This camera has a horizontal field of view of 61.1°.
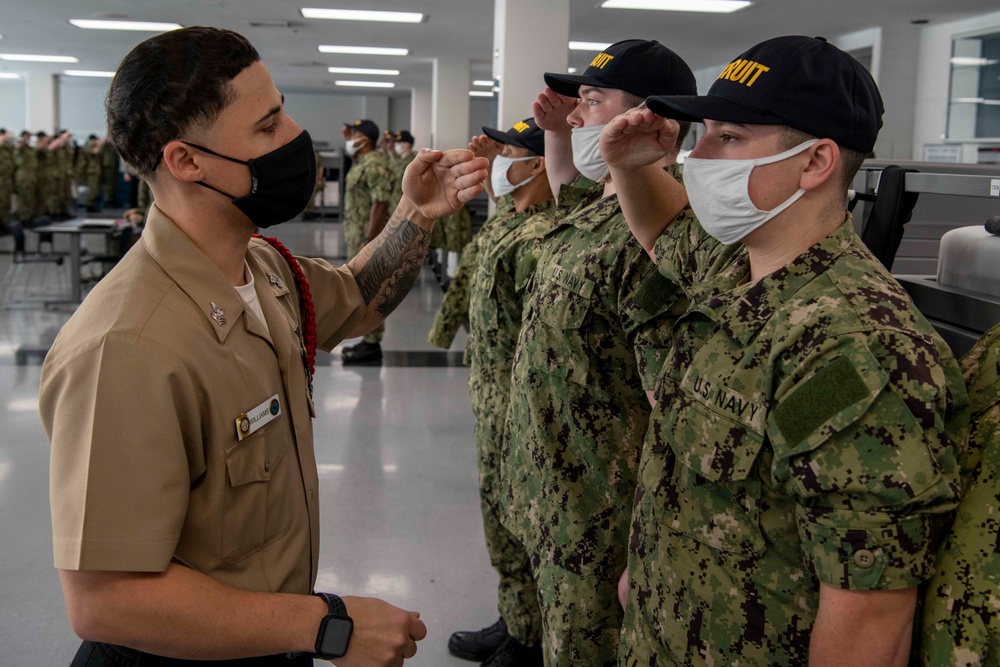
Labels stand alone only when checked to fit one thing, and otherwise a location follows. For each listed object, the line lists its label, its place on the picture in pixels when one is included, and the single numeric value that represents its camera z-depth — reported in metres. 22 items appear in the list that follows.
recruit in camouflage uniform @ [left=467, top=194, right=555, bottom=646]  2.59
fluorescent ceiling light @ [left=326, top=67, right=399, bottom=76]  16.32
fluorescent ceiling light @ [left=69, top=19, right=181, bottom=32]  10.96
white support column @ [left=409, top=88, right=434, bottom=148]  18.56
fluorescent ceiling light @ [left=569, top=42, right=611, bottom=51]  11.29
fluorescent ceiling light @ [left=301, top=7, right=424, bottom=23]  9.51
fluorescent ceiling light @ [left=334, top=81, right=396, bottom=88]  19.27
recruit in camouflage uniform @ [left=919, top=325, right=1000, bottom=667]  0.99
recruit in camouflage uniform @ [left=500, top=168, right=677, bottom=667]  1.99
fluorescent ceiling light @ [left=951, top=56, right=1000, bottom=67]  8.35
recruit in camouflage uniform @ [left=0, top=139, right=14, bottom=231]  13.70
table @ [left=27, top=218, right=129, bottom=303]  8.41
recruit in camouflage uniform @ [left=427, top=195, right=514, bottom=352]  4.04
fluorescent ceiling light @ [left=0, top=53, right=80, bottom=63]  15.50
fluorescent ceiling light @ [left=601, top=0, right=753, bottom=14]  8.06
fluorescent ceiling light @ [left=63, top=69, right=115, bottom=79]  18.14
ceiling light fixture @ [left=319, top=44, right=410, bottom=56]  12.87
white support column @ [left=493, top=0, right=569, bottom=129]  5.79
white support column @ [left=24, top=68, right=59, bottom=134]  18.38
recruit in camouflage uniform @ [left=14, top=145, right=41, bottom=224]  14.22
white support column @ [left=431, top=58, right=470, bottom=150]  13.45
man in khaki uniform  1.04
